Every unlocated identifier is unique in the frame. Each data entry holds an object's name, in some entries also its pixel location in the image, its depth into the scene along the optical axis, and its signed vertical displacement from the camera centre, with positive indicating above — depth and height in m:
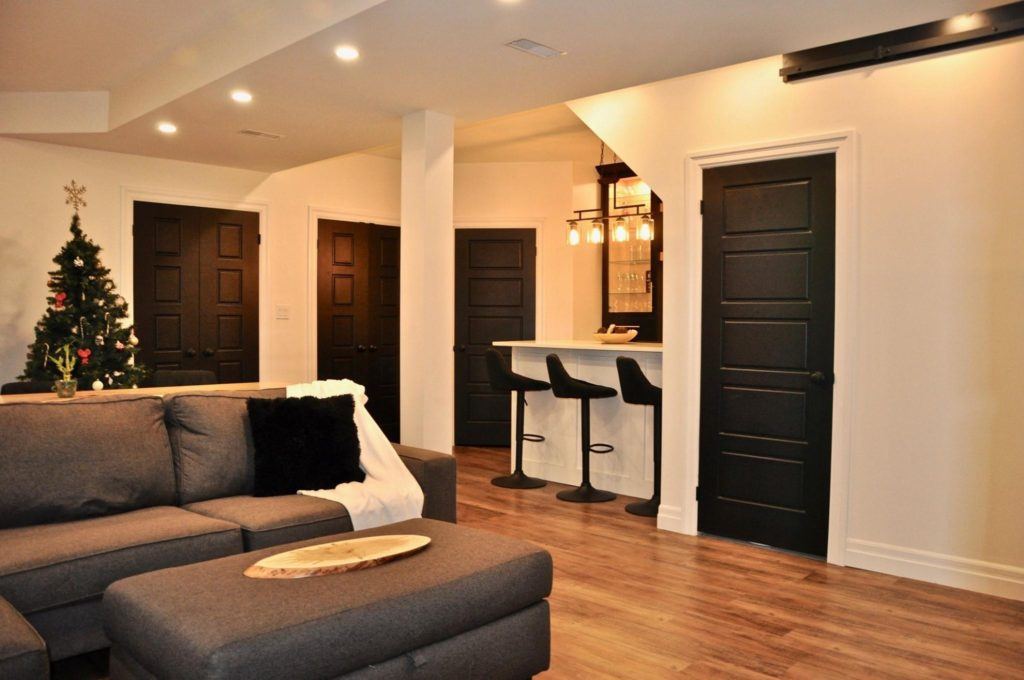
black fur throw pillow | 3.48 -0.57
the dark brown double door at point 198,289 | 6.34 +0.24
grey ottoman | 1.95 -0.80
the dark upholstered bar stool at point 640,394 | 5.02 -0.47
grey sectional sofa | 2.55 -0.75
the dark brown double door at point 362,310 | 7.34 +0.08
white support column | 4.83 +0.25
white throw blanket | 3.37 -0.74
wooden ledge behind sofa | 3.84 -0.38
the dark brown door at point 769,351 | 4.12 -0.17
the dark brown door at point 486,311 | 7.76 +0.08
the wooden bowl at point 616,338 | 5.87 -0.13
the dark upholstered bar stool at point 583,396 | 5.38 -0.52
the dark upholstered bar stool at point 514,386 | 5.83 -0.49
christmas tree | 4.95 -0.06
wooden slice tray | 2.31 -0.74
